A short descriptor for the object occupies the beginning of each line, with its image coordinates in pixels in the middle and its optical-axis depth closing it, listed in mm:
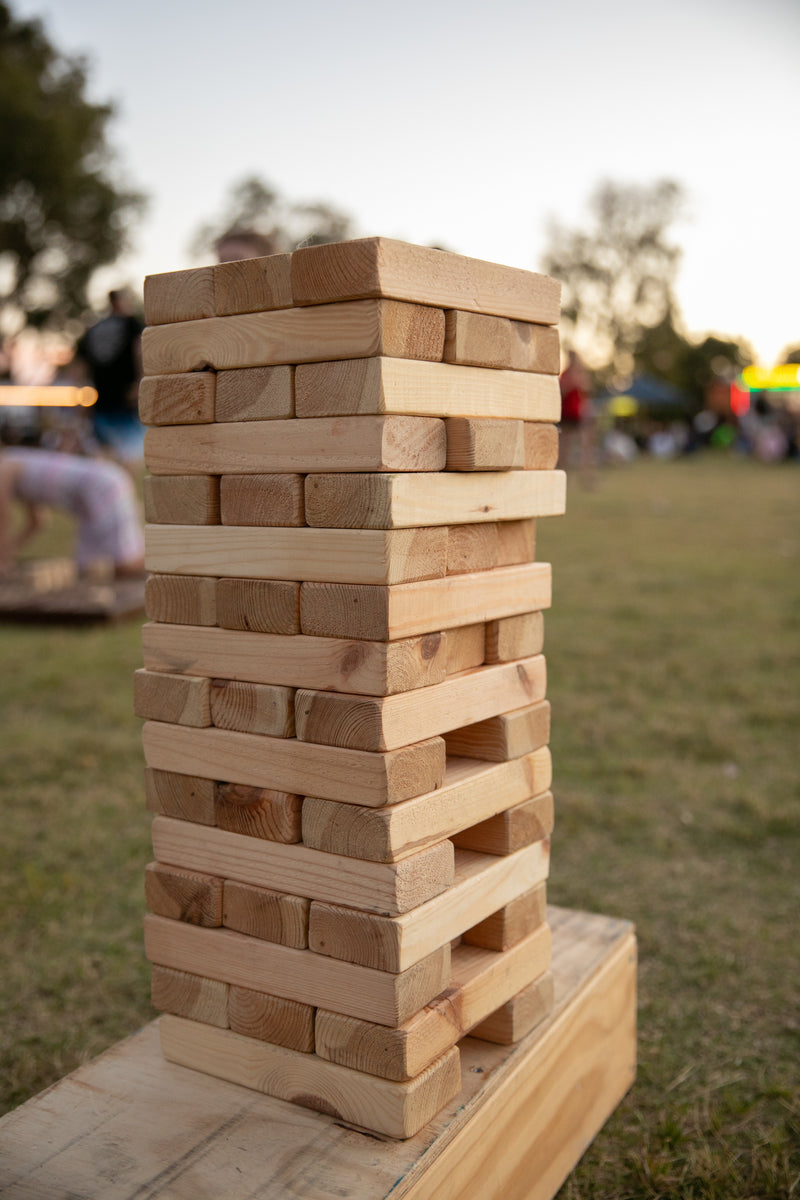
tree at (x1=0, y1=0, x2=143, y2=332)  28266
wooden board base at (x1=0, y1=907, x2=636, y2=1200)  1398
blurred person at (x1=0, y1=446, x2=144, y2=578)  6875
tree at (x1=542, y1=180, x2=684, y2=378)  52031
